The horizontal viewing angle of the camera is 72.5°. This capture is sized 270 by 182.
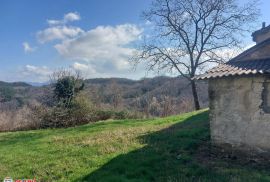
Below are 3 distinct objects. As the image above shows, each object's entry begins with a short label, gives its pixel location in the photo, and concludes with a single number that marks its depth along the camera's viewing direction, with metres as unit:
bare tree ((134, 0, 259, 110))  13.56
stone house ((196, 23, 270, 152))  4.78
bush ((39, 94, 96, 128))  11.63
